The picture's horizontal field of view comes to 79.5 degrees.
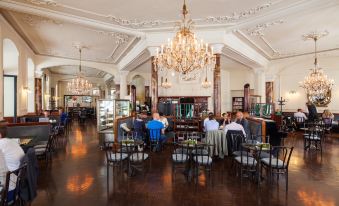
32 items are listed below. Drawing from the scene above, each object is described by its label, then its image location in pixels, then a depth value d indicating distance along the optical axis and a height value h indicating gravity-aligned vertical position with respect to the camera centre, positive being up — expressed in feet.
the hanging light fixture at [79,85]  35.51 +2.85
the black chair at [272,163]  12.41 -3.90
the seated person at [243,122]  20.21 -2.13
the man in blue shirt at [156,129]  20.48 -2.83
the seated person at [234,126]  16.78 -2.12
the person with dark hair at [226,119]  21.66 -1.95
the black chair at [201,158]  13.44 -3.86
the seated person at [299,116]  34.19 -2.55
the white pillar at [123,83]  43.11 +3.94
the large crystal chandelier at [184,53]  14.70 +3.54
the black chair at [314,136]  22.28 -3.98
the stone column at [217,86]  25.17 +1.86
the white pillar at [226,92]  49.20 +2.19
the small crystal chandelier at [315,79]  25.70 +3.14
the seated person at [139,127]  22.22 -2.92
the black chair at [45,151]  16.63 -4.19
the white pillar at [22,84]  25.81 +2.27
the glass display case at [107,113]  25.64 -1.50
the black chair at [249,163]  13.42 -4.10
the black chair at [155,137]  20.79 -3.67
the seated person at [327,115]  31.47 -2.23
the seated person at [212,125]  18.86 -2.23
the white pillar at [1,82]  18.17 +1.73
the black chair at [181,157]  13.83 -3.84
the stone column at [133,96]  47.75 +1.21
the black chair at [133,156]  14.12 -3.88
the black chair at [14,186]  7.20 -3.30
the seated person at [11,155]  8.34 -2.39
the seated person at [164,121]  22.82 -2.23
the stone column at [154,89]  25.91 +1.55
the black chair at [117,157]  13.83 -3.84
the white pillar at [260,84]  39.88 +3.33
